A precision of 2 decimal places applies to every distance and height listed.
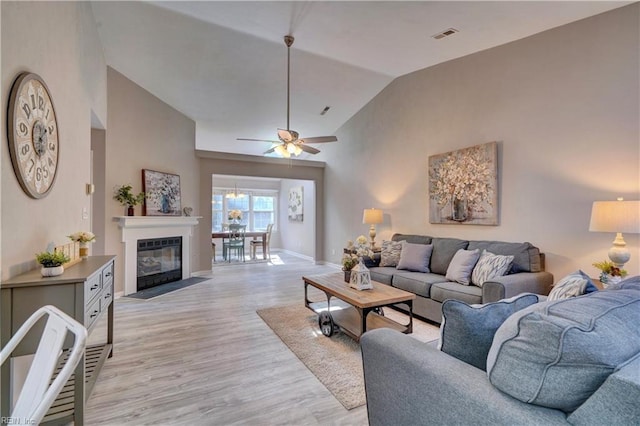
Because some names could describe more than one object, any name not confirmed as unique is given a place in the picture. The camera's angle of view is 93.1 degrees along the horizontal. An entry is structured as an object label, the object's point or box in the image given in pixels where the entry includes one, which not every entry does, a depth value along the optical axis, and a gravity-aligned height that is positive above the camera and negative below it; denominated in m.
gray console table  1.67 -0.58
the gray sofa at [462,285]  3.01 -0.78
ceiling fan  3.71 +0.89
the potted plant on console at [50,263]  1.84 -0.33
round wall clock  1.77 +0.50
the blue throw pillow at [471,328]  1.21 -0.47
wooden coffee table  2.80 -0.91
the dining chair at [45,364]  0.85 -0.50
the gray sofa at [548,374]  0.80 -0.48
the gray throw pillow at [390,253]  4.59 -0.64
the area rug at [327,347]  2.25 -1.30
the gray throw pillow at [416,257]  4.20 -0.65
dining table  8.06 -0.67
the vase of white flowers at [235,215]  8.88 -0.12
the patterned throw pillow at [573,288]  1.82 -0.46
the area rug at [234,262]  7.63 -1.34
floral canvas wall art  3.94 +0.36
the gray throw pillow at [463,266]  3.52 -0.65
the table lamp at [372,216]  5.52 -0.09
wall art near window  8.94 +0.21
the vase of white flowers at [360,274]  3.19 -0.66
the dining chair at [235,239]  8.09 -0.76
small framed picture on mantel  5.15 +0.32
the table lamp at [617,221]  2.50 -0.07
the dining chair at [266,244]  8.44 -0.92
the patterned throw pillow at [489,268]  3.26 -0.62
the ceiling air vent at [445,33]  3.55 +2.14
